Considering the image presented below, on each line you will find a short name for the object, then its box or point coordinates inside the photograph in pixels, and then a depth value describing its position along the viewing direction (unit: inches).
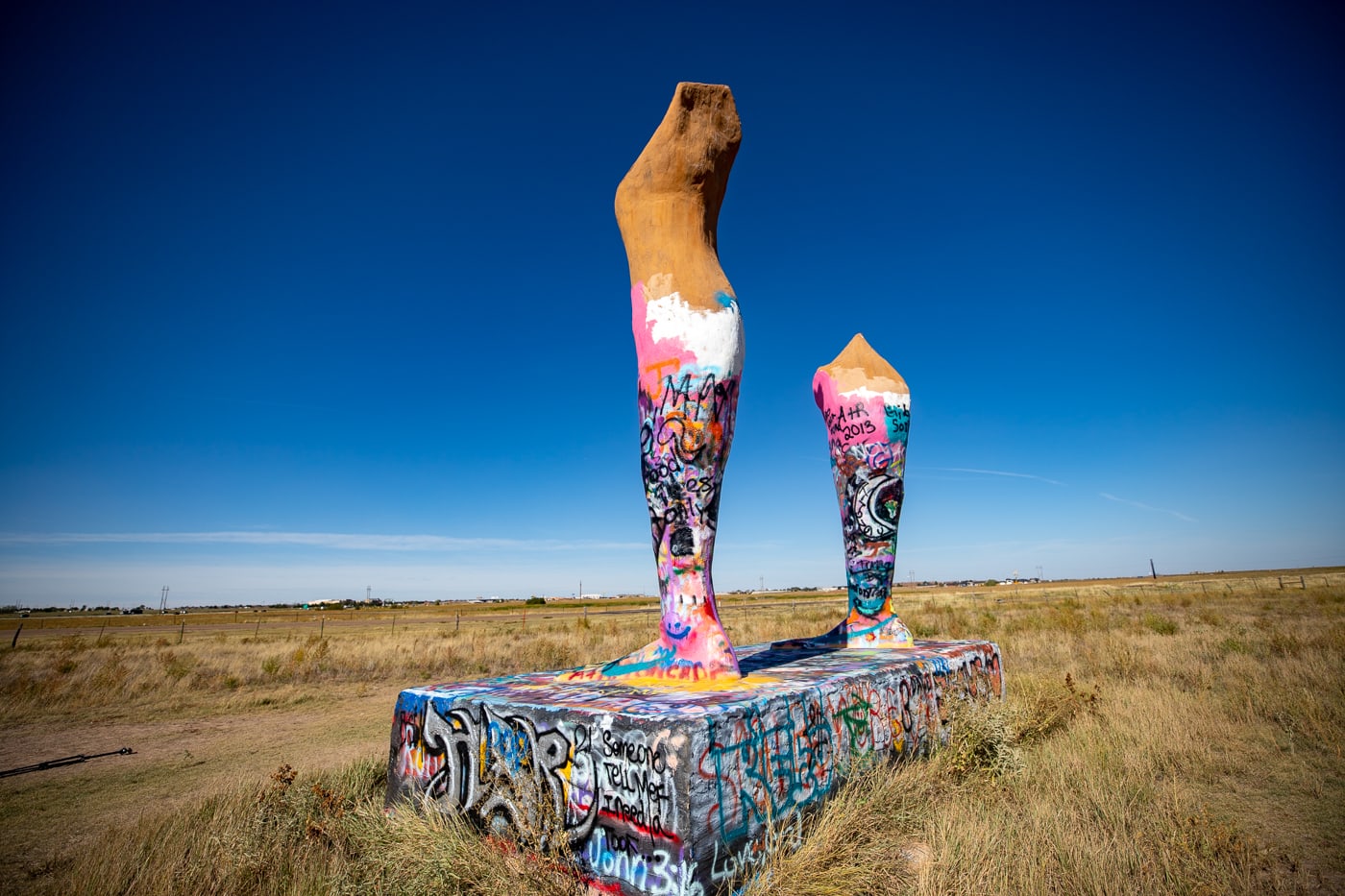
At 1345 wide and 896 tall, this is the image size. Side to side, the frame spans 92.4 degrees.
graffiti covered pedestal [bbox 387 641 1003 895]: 110.9
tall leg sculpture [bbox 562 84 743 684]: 157.8
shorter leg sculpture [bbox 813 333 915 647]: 280.2
